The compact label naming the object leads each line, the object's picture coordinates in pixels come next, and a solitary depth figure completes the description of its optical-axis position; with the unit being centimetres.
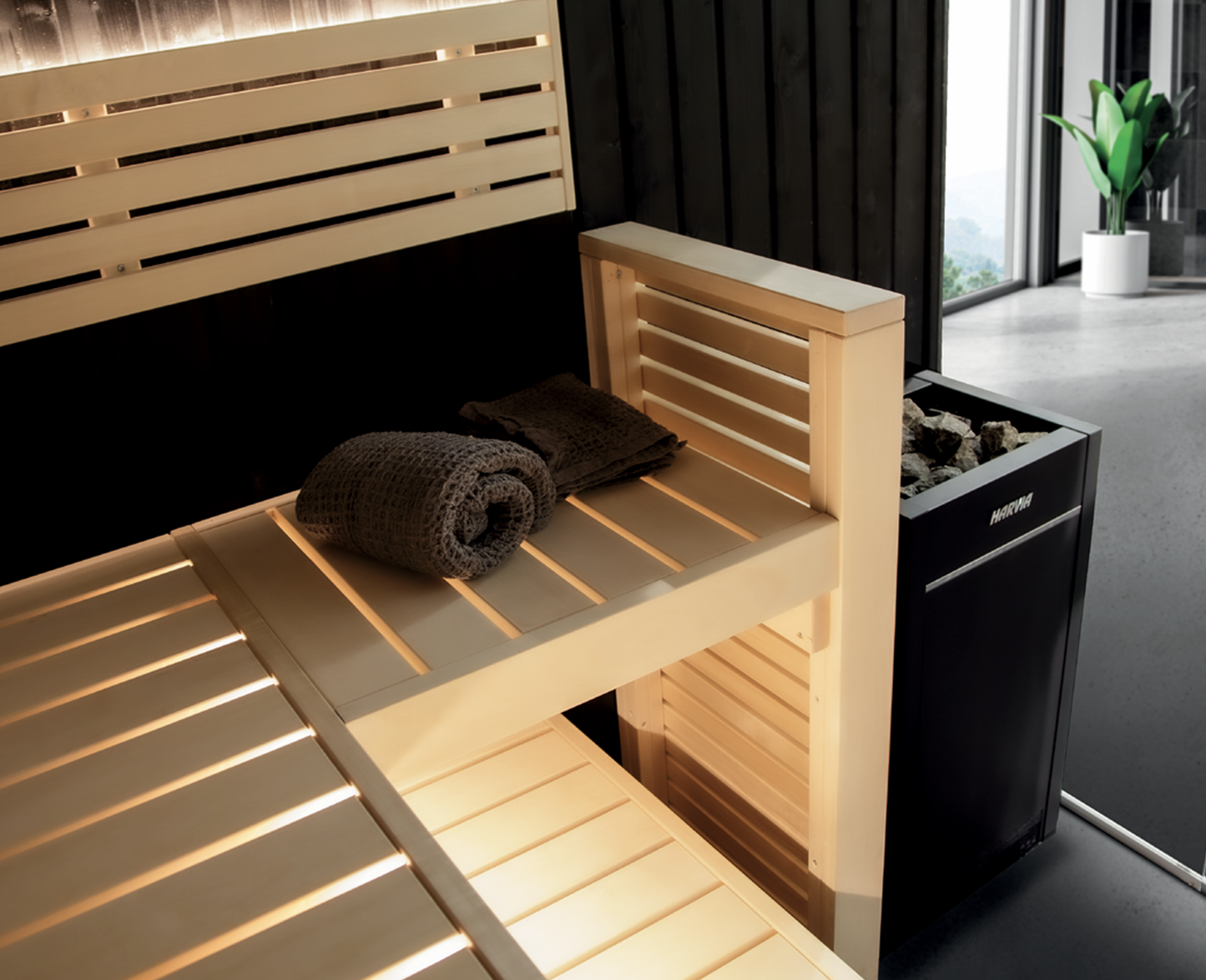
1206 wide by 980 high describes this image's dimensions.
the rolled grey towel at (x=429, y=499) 125
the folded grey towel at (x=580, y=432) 146
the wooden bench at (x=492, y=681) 94
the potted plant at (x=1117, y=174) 355
